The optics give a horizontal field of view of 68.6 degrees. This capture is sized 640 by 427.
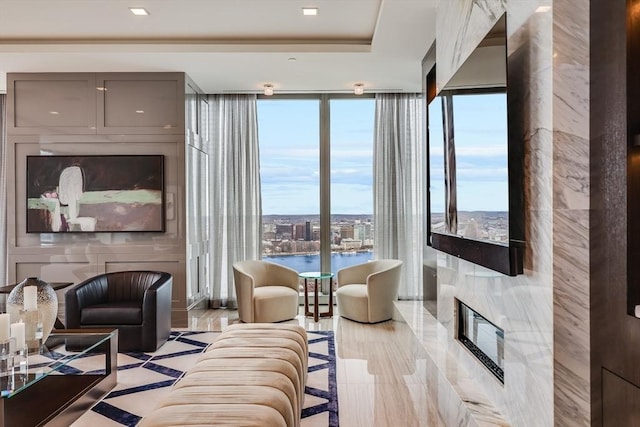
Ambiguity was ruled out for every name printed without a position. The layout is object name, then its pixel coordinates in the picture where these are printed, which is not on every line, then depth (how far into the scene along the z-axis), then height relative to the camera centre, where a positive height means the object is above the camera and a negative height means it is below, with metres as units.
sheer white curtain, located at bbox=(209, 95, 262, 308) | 6.12 +0.35
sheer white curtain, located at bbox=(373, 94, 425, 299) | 6.10 +0.36
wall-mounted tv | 2.03 +0.25
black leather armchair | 4.07 -0.86
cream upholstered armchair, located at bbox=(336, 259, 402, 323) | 5.19 -0.93
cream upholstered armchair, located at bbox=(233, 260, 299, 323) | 5.16 -0.90
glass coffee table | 2.36 -1.01
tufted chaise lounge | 1.98 -0.84
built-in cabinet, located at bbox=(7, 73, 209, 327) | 5.19 +0.84
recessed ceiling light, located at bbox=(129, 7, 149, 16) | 3.91 +1.73
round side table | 5.43 -0.99
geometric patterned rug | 2.84 -1.21
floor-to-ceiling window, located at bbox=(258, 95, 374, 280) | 6.25 +0.50
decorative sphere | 2.82 -0.53
